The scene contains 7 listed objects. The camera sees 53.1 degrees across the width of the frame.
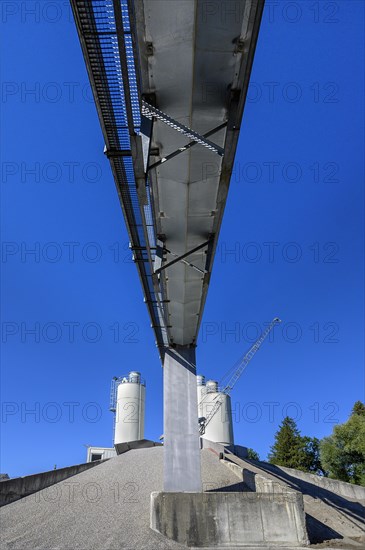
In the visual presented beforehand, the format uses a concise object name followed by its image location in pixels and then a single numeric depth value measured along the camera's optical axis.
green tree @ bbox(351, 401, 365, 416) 50.64
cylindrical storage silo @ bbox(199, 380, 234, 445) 43.22
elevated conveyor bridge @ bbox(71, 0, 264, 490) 4.23
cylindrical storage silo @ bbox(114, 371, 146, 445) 42.19
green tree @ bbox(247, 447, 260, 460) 68.11
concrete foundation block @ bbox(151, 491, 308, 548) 10.21
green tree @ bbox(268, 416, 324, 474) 52.28
